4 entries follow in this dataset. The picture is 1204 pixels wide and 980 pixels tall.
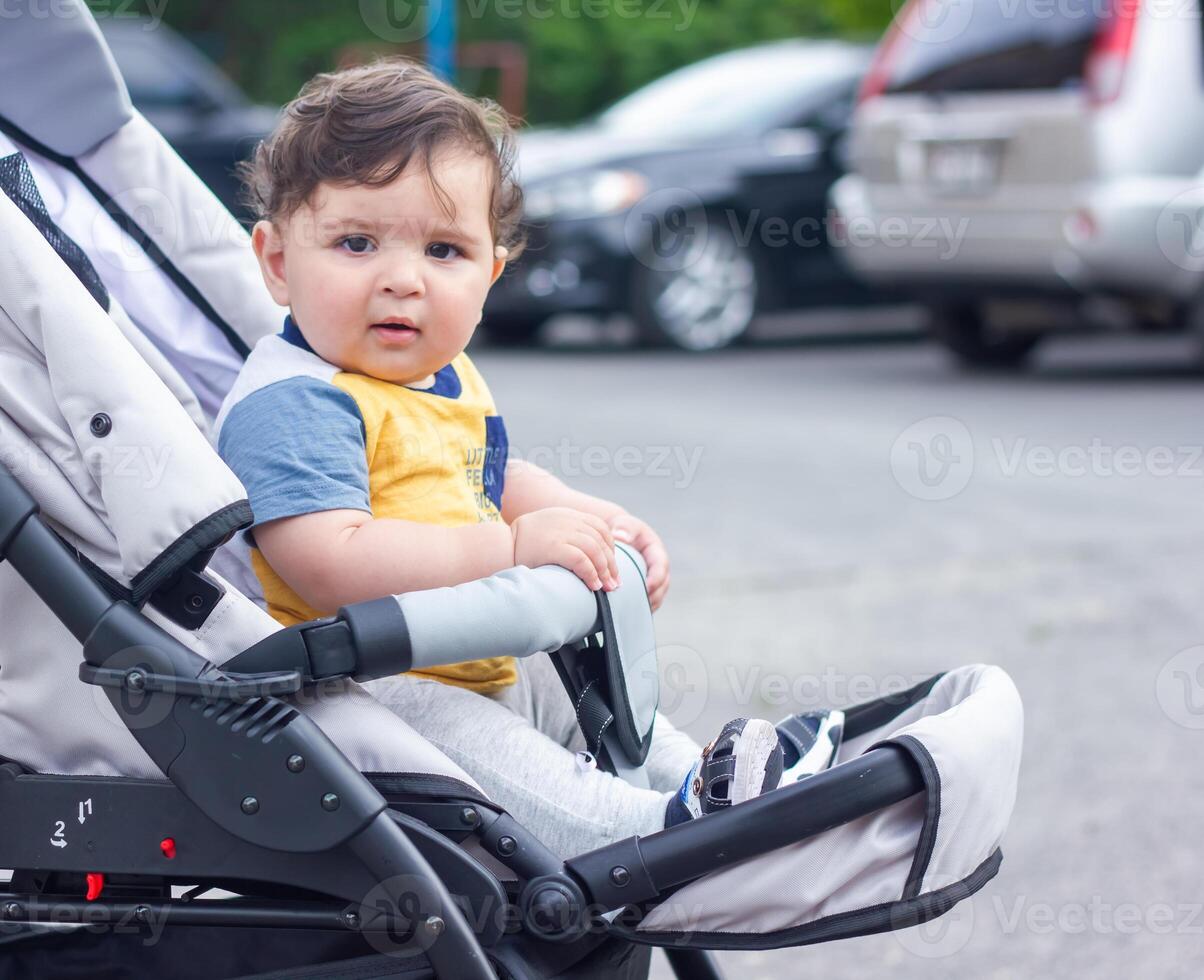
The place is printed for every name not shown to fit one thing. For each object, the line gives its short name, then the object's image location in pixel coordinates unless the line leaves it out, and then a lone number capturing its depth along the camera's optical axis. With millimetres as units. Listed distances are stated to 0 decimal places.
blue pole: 11273
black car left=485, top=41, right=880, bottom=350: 9359
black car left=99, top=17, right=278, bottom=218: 11133
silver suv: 7734
